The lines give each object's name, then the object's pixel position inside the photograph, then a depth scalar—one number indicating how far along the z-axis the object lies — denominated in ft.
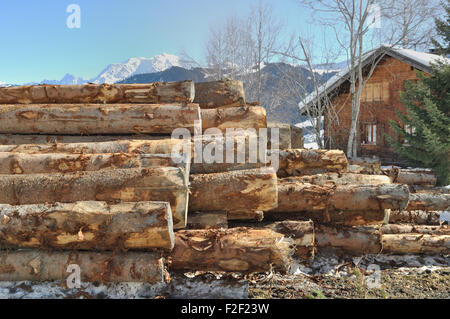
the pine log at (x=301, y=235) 13.46
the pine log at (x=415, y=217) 18.31
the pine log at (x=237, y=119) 17.89
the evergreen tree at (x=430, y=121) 39.73
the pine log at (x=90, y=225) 10.57
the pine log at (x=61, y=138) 17.40
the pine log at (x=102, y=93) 18.25
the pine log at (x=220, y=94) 19.93
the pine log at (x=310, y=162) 17.74
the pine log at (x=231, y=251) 11.09
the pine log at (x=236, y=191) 13.02
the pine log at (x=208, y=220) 12.93
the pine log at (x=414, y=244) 15.28
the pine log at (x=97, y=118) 17.01
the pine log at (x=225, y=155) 14.23
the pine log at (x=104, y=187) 11.68
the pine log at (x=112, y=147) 14.60
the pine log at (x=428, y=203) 20.36
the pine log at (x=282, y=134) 18.93
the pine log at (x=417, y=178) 27.67
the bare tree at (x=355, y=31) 46.16
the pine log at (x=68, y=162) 13.23
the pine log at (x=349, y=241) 14.66
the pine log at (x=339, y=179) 16.49
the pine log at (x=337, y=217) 14.58
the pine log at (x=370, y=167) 22.80
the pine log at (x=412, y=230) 16.52
